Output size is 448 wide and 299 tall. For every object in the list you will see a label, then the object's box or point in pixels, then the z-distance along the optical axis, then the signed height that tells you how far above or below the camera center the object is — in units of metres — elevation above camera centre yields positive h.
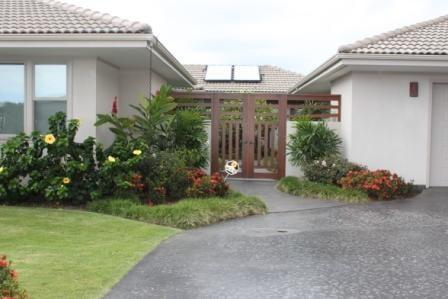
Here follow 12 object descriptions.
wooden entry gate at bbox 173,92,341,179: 15.64 +0.26
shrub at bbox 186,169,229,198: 10.97 -0.92
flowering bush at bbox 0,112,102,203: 10.69 -0.58
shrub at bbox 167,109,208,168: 13.37 +0.02
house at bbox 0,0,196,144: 11.08 +1.62
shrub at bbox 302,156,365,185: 13.00 -0.65
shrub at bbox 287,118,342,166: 14.34 -0.05
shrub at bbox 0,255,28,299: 4.67 -1.21
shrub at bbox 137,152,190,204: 10.97 -0.78
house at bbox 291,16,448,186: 13.58 +0.55
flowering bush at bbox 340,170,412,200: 12.06 -0.89
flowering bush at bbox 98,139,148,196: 10.71 -0.60
